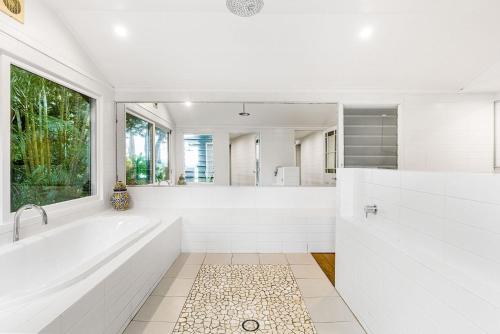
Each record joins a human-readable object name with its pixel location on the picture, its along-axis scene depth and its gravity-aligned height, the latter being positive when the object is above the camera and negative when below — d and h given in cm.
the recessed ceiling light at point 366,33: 225 +120
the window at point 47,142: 184 +20
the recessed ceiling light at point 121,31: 227 +123
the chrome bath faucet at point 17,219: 164 -36
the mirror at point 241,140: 317 +30
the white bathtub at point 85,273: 103 -63
